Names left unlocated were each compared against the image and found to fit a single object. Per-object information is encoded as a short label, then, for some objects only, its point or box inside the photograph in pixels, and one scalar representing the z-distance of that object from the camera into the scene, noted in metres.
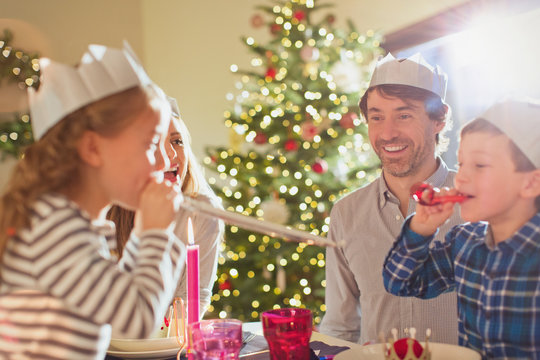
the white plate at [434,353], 1.01
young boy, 1.03
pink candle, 0.97
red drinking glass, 1.03
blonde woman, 1.95
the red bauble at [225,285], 3.68
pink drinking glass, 0.99
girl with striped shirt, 0.86
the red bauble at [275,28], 3.69
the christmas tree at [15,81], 4.74
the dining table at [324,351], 1.03
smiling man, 1.82
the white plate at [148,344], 1.29
